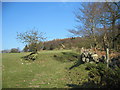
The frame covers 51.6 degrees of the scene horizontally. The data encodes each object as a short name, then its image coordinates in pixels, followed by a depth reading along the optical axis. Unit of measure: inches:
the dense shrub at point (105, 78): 165.0
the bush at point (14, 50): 1207.4
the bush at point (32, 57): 675.3
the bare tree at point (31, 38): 759.1
